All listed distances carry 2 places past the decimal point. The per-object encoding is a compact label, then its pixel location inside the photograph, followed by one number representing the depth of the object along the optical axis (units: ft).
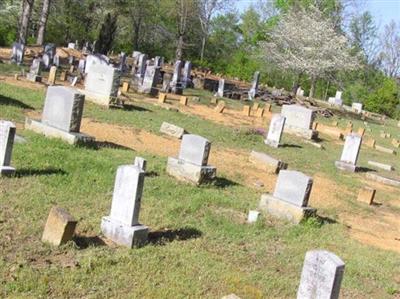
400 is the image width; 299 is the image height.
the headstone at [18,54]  85.92
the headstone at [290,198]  34.09
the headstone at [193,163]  37.86
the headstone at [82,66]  89.78
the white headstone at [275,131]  61.41
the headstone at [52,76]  70.11
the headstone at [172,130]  54.44
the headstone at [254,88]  115.73
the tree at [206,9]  170.81
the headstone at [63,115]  39.75
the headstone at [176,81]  93.56
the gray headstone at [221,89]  104.67
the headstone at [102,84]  62.75
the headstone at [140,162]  33.22
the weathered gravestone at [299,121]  74.84
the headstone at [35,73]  70.08
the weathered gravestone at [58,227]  22.88
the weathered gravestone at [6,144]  28.81
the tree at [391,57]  255.50
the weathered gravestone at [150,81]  83.51
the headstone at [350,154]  58.18
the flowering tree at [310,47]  139.33
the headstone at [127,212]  24.64
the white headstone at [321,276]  18.01
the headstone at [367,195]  44.45
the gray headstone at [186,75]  108.06
